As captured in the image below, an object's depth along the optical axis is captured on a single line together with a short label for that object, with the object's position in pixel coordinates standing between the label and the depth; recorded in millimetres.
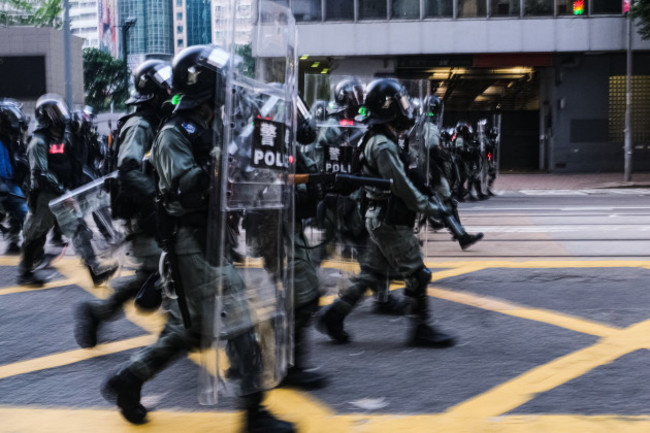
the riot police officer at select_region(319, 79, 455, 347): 4676
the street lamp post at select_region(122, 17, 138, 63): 29047
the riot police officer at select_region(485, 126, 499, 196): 17156
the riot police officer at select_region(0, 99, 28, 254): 8297
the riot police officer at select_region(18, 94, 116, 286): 7277
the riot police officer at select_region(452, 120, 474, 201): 14750
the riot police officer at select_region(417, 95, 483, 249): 8140
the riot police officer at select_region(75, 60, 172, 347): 4730
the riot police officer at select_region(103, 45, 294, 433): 3205
